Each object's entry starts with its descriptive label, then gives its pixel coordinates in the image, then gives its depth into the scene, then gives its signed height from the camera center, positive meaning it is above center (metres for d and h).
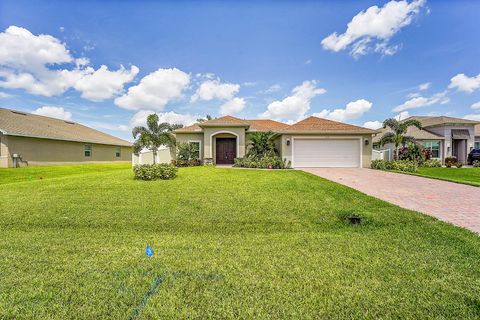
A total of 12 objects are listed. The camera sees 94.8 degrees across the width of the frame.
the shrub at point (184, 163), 18.92 -0.49
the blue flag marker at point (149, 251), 3.51 -1.53
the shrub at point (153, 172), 10.30 -0.68
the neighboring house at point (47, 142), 16.89 +1.41
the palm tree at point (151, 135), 12.91 +1.33
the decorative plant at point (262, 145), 17.45 +0.97
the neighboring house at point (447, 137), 22.38 +2.03
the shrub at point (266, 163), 15.93 -0.42
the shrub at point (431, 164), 19.27 -0.62
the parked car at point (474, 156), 21.59 +0.08
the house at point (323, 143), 17.16 +1.10
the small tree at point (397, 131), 17.12 +2.01
